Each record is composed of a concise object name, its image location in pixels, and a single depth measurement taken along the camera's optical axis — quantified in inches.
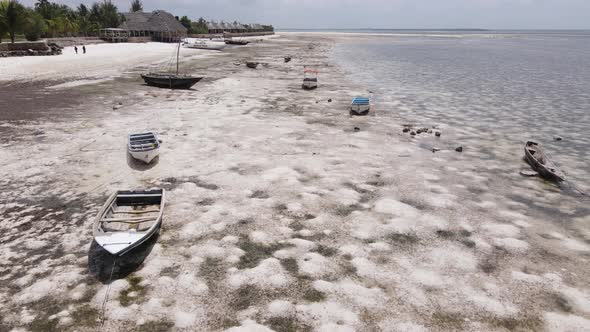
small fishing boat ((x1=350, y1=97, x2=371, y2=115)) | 970.1
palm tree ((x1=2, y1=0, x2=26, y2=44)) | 2055.9
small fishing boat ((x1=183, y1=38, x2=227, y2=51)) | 3302.2
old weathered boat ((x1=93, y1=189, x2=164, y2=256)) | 339.9
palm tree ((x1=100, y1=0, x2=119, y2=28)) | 3823.8
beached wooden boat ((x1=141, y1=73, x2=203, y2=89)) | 1256.2
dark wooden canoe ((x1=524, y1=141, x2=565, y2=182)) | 573.3
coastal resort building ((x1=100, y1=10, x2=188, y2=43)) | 3560.5
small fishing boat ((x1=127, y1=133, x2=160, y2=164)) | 587.5
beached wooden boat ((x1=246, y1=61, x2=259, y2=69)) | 1991.9
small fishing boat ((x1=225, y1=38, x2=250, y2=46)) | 3964.1
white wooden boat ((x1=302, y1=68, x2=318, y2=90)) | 1360.7
